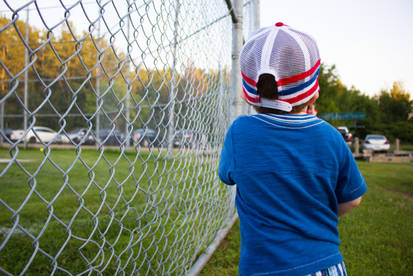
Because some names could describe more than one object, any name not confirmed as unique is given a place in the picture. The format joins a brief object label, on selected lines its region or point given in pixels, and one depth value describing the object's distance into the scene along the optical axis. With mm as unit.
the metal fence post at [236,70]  2631
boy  985
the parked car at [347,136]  18294
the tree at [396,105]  34812
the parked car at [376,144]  18286
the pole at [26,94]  8645
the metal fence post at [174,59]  1628
